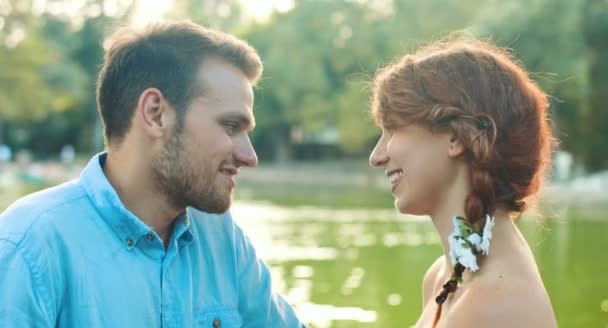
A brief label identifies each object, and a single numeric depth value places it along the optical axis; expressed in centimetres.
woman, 229
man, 224
